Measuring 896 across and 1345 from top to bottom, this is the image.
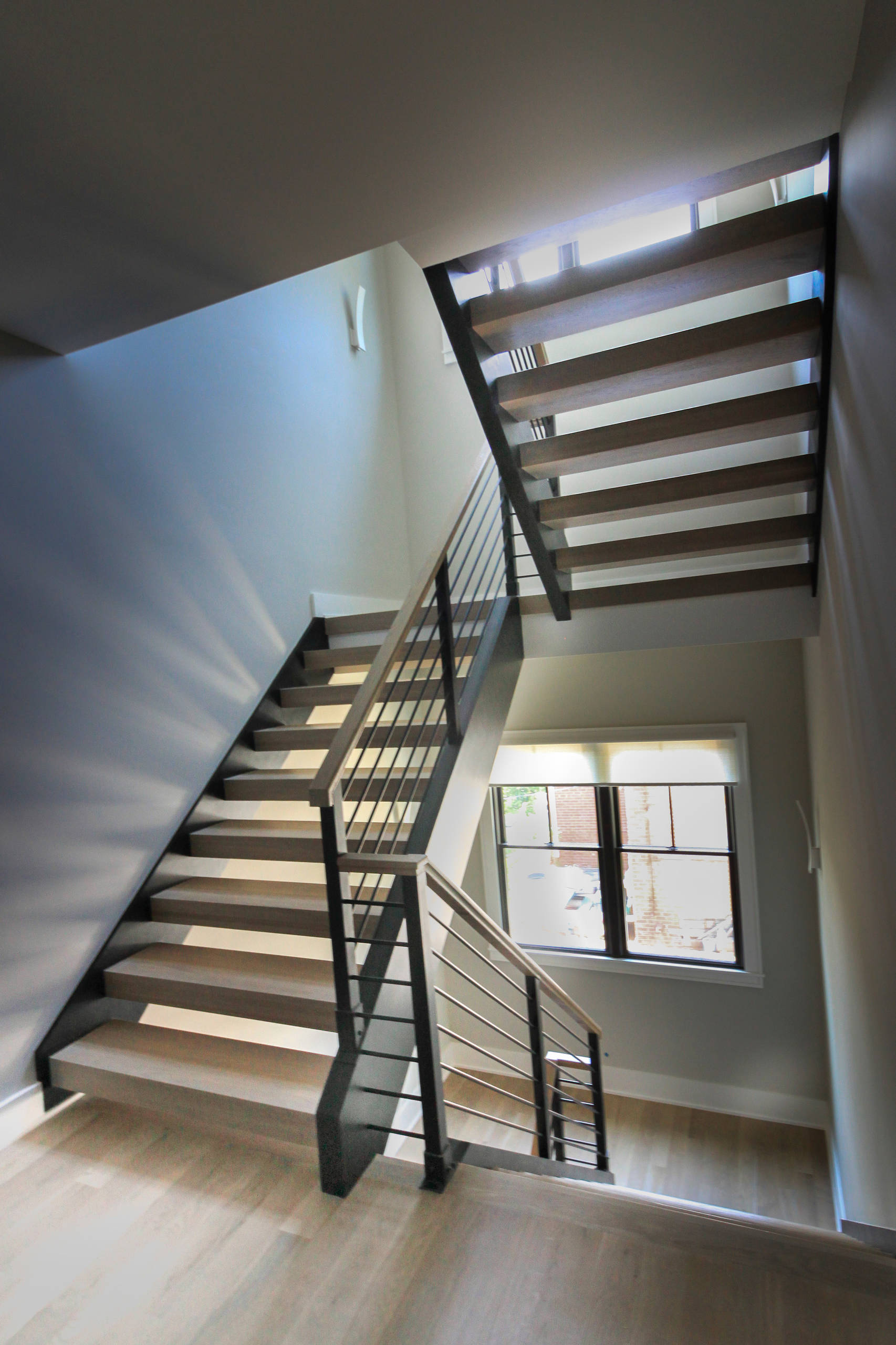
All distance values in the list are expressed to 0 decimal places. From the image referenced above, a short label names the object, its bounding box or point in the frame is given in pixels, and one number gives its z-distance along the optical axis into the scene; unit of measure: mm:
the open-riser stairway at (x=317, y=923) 2010
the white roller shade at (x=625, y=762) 4820
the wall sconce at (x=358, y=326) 4738
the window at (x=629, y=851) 4875
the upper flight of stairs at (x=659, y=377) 2119
